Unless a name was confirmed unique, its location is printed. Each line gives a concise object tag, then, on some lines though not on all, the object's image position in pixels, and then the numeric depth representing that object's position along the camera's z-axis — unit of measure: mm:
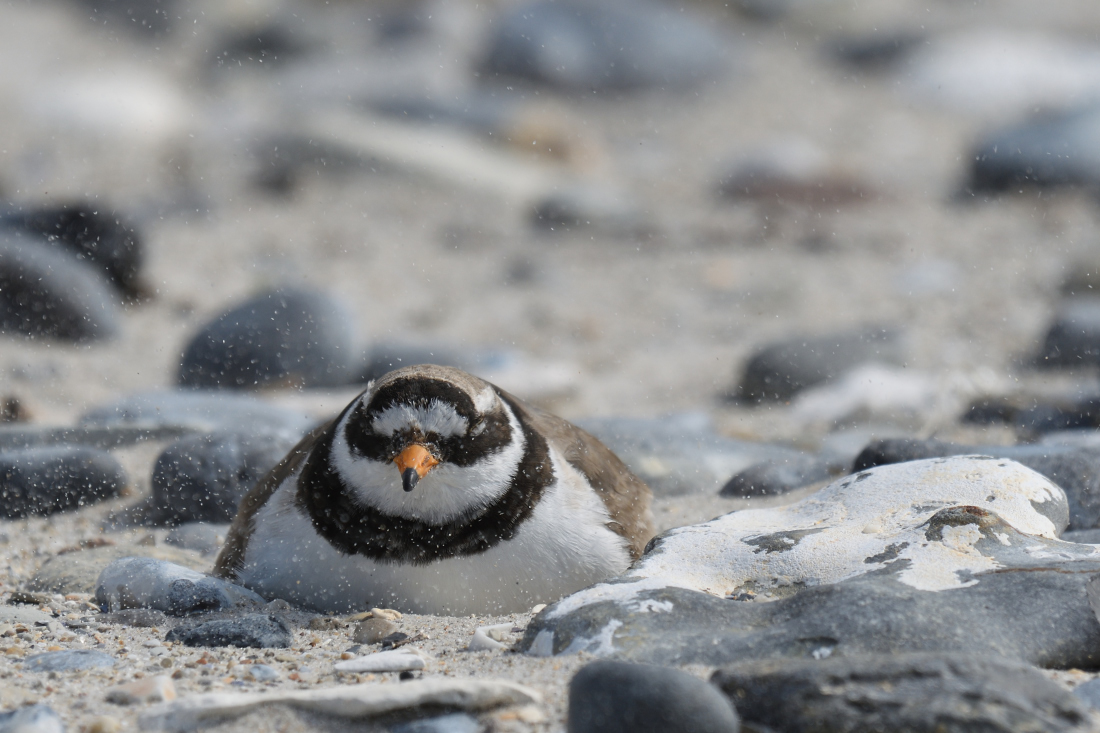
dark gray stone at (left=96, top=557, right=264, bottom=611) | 7355
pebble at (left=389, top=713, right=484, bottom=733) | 5340
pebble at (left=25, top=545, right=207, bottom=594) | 8070
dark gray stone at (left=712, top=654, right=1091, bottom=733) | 4883
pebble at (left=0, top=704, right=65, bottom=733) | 5262
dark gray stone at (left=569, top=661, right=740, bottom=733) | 4945
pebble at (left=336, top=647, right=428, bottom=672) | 6129
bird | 7219
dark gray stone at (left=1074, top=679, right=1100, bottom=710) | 5332
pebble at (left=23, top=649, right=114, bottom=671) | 6187
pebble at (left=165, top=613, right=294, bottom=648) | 6645
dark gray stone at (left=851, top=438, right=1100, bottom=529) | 8672
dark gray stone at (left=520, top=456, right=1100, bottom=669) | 5785
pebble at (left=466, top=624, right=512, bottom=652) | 6441
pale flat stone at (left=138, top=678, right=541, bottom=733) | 5375
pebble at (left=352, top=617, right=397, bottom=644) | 6824
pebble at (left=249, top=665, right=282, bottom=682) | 6016
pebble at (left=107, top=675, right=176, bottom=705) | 5652
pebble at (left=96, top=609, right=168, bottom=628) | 7156
